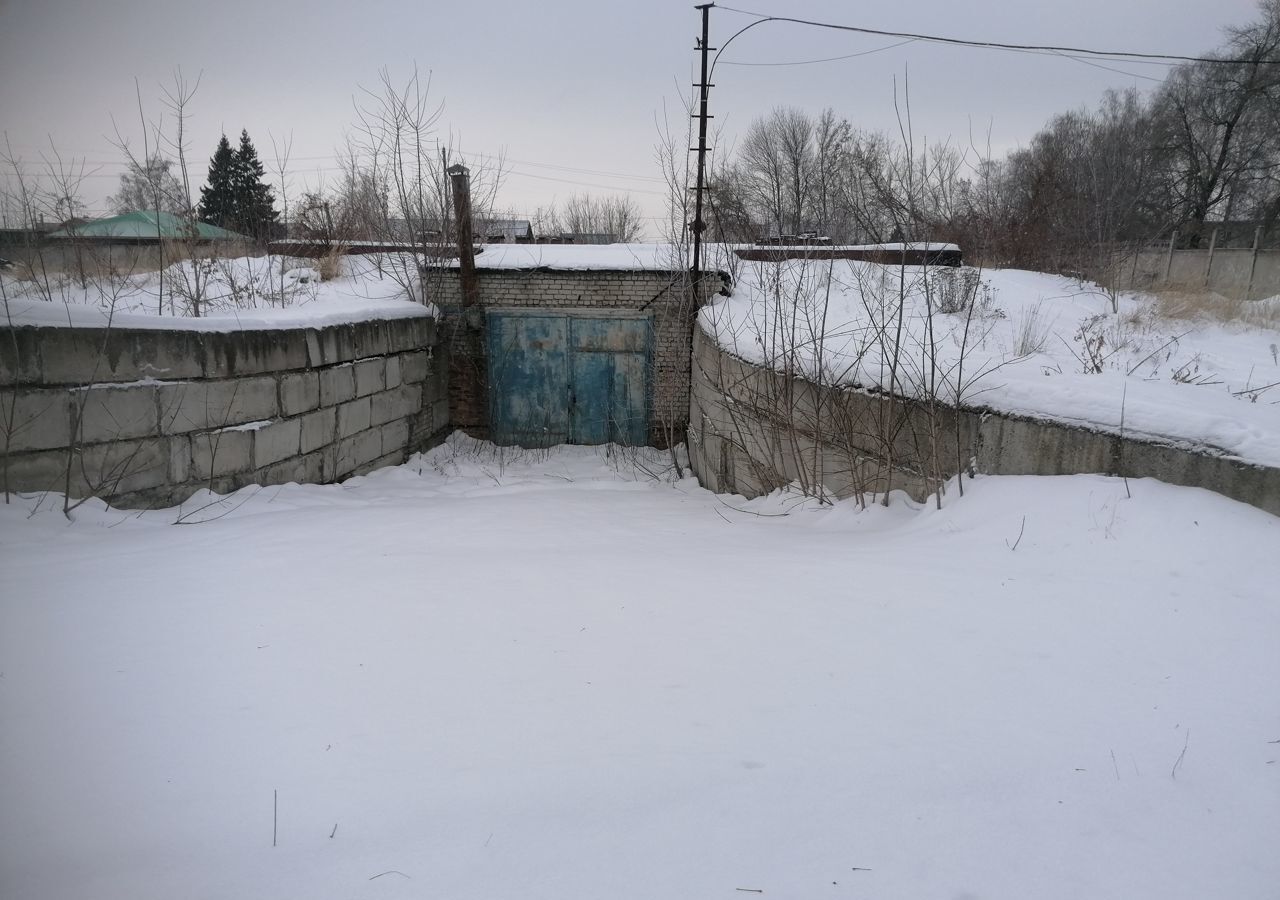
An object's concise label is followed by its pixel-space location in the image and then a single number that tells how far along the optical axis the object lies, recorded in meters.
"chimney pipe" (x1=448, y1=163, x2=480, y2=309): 9.49
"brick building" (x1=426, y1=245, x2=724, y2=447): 9.70
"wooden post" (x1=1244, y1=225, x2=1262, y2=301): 16.51
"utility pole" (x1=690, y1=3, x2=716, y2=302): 8.83
